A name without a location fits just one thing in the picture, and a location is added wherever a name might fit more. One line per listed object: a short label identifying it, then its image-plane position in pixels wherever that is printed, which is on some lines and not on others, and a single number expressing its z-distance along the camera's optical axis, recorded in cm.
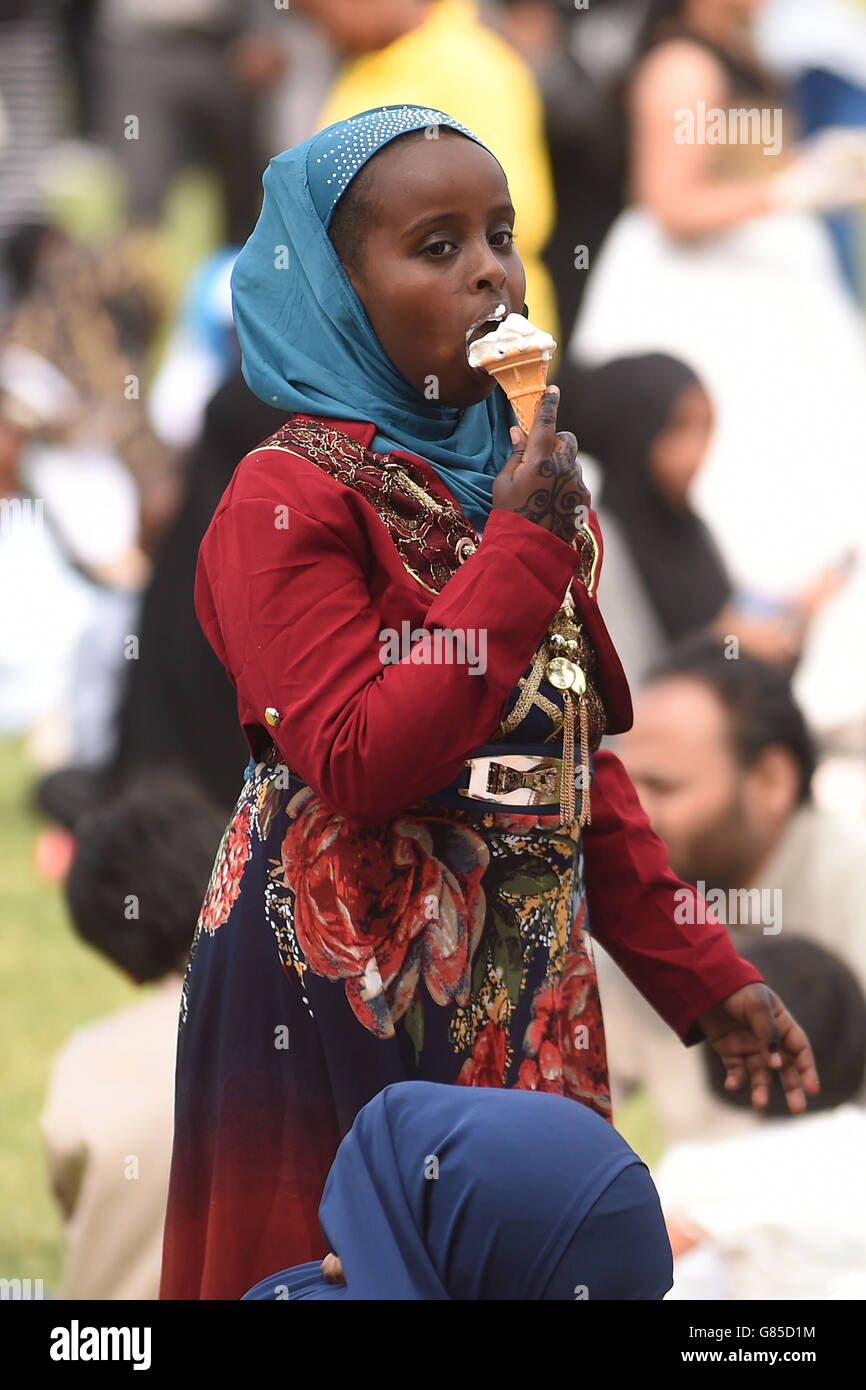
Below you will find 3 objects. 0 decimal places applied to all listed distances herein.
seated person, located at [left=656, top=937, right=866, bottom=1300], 544
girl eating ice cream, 323
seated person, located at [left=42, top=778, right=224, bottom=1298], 560
